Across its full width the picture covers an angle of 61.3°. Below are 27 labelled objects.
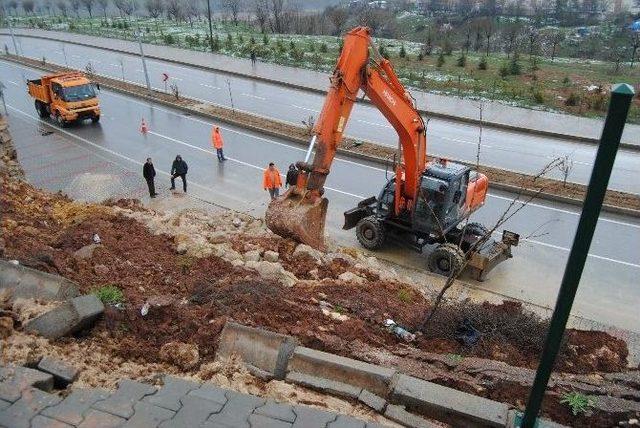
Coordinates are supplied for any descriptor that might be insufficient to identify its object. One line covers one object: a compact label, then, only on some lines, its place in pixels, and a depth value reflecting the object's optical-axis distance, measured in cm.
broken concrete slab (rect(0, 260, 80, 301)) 680
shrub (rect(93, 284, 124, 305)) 704
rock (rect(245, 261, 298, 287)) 897
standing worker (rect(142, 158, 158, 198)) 1498
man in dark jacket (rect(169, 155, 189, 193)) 1543
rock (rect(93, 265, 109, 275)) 810
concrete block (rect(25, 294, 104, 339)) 600
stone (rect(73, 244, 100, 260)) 870
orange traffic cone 2164
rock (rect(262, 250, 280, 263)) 993
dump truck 2219
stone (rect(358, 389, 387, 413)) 545
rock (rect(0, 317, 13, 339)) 577
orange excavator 1034
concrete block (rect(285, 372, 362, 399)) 559
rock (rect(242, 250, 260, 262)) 982
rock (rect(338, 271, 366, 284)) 974
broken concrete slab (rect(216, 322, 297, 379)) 601
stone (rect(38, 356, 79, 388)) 528
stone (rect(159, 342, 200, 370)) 596
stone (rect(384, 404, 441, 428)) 534
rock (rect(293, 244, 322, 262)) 1030
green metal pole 304
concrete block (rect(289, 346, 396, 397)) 571
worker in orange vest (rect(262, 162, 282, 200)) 1436
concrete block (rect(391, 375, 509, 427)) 533
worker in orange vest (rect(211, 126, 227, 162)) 1783
